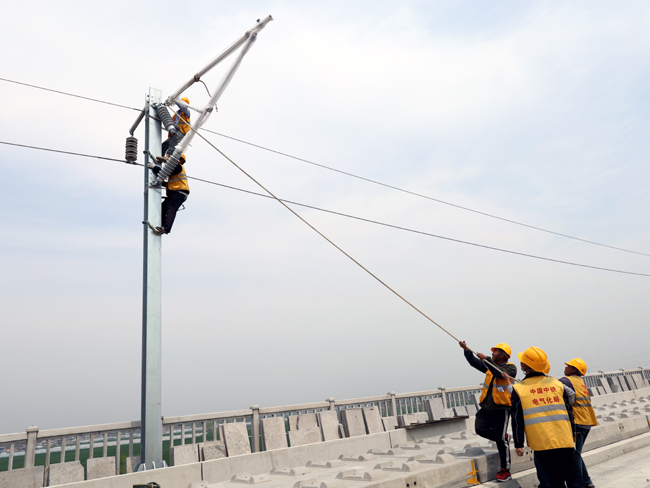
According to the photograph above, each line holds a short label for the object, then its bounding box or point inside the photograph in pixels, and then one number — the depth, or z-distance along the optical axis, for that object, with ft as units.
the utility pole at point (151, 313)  24.39
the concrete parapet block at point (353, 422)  33.73
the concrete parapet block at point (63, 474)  20.70
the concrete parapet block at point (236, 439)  26.43
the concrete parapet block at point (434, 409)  42.19
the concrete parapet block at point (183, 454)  24.41
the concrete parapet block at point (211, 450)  25.27
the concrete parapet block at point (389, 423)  37.27
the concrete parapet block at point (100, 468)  21.95
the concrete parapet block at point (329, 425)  32.07
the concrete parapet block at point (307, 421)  31.35
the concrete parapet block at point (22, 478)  19.80
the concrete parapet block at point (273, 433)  28.45
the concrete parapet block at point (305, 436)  29.89
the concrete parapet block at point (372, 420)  35.40
